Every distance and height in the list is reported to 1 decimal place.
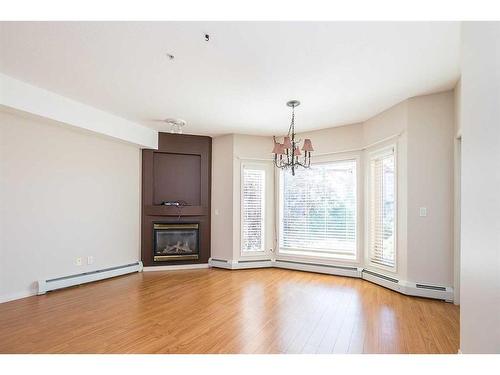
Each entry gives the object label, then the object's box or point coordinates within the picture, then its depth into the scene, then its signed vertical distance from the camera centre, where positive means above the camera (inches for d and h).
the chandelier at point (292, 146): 146.6 +23.5
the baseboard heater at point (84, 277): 159.2 -56.8
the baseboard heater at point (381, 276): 164.9 -53.1
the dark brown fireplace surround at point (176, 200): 223.1 -8.5
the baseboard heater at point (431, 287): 146.3 -50.7
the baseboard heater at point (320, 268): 199.2 -58.4
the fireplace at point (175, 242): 224.5 -42.7
